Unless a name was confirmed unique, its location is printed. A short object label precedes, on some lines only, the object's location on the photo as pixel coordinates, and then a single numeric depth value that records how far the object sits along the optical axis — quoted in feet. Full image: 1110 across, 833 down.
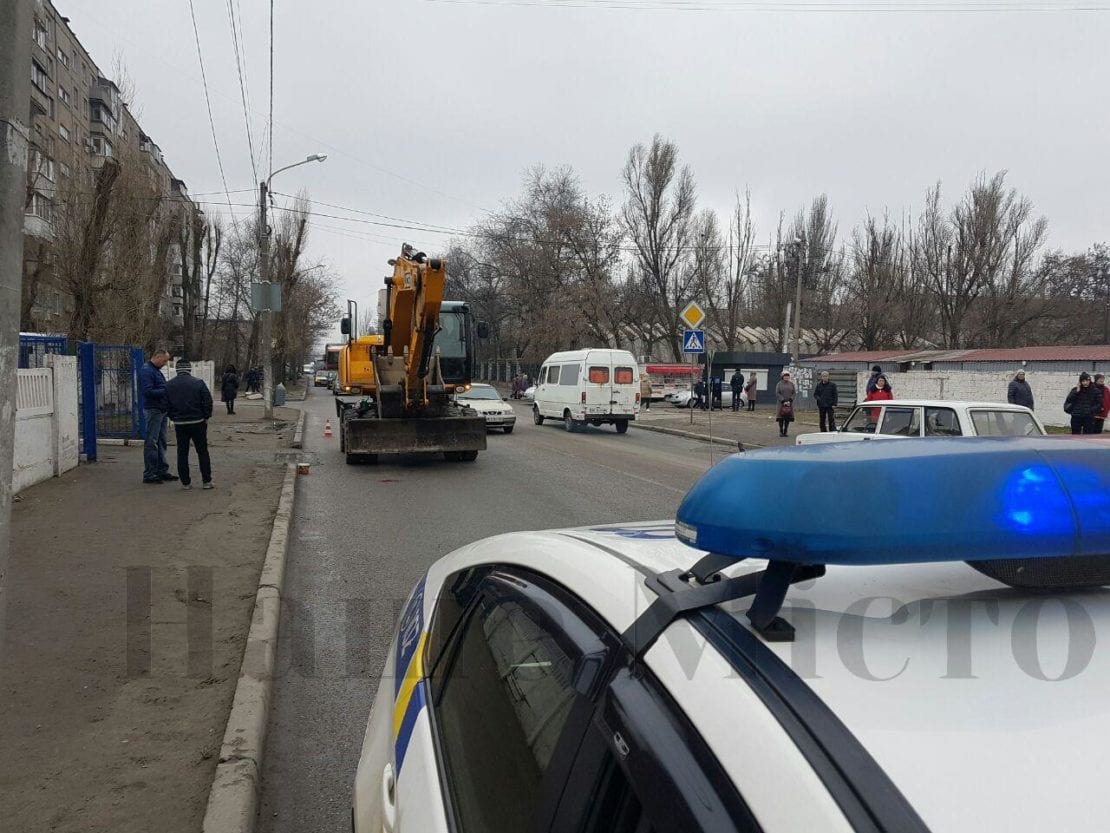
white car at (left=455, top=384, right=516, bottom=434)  69.87
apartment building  65.57
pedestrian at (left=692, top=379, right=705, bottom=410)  117.91
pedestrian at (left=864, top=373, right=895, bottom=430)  55.42
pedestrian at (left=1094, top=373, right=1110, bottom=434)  50.62
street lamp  76.59
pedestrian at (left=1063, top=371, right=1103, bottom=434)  50.26
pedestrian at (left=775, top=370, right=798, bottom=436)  70.08
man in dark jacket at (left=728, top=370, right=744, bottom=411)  114.11
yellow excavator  43.34
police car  3.03
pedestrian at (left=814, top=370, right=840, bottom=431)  65.16
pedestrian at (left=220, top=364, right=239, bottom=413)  89.66
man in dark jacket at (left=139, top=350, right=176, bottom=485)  35.70
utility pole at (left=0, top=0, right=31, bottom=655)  9.21
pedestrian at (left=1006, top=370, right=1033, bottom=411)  57.00
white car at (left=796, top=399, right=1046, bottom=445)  31.22
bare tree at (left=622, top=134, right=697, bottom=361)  159.74
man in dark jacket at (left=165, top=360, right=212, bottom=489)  33.63
